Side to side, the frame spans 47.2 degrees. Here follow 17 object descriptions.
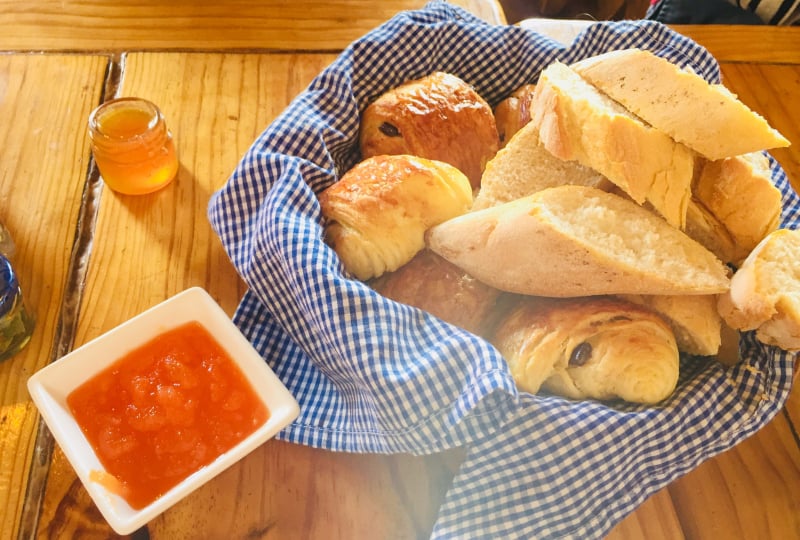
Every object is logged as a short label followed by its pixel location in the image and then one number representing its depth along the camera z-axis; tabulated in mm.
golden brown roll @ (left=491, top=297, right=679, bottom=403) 367
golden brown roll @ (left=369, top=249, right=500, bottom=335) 400
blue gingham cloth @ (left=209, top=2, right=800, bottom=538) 359
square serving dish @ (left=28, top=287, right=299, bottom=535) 357
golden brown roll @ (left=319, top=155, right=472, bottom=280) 404
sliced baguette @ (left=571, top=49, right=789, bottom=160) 380
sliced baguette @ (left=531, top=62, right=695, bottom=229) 382
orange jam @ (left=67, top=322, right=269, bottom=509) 371
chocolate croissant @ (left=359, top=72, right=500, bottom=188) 461
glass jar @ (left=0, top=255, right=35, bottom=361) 403
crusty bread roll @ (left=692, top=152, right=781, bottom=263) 392
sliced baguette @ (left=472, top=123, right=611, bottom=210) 423
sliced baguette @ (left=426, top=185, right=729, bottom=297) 371
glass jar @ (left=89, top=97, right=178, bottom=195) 469
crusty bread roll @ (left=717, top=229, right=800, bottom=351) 361
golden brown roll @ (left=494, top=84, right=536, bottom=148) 491
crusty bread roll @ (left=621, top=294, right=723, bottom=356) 381
